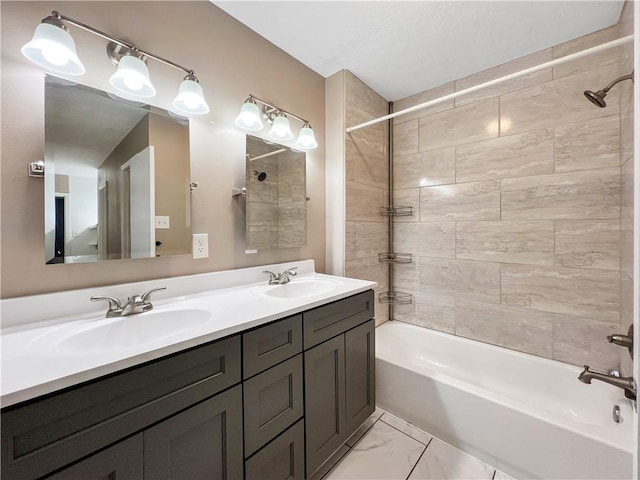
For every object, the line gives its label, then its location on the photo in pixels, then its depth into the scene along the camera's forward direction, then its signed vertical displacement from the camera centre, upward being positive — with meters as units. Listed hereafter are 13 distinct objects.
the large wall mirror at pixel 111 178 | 0.93 +0.26
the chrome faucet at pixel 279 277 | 1.53 -0.23
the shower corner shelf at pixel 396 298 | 2.33 -0.55
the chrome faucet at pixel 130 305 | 0.96 -0.26
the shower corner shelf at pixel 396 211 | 2.32 +0.26
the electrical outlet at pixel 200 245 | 1.30 -0.03
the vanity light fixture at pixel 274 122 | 1.46 +0.73
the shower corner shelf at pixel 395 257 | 2.31 -0.17
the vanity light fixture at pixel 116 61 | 0.86 +0.68
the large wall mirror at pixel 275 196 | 1.54 +0.28
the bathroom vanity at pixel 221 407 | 0.57 -0.49
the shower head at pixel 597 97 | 1.07 +0.61
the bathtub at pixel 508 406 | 1.13 -0.96
